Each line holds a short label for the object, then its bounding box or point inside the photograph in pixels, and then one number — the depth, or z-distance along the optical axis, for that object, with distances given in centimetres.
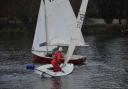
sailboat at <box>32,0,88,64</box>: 5253
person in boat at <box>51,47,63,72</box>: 4128
